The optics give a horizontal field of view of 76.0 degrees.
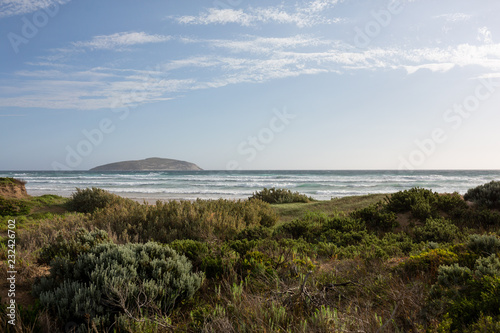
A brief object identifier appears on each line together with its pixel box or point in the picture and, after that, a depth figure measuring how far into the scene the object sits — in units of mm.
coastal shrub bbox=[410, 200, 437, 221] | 9523
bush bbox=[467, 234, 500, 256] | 5612
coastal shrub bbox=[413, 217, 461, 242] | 7844
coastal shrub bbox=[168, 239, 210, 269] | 5590
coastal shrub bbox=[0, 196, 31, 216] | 12140
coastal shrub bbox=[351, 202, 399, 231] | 9227
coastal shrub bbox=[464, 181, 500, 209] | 10250
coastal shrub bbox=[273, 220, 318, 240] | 8625
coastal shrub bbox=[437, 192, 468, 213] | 10148
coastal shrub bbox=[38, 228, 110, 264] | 5418
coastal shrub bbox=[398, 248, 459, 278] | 5172
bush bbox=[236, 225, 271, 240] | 7973
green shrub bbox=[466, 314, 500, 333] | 2891
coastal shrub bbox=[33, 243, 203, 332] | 3822
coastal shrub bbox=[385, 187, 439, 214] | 10133
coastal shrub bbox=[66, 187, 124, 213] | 13773
